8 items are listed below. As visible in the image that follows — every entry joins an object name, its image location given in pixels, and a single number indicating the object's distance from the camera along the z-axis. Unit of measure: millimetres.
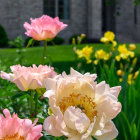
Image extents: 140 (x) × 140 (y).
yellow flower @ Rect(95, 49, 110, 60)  4137
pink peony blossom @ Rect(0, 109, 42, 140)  768
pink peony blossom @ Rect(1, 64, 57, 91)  1028
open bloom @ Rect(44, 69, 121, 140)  787
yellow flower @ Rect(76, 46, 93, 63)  4145
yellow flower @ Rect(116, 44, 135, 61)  4053
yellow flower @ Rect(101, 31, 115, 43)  3870
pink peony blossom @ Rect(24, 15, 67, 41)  1260
